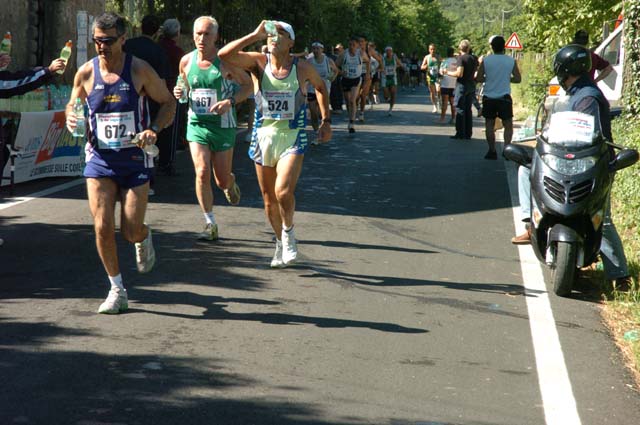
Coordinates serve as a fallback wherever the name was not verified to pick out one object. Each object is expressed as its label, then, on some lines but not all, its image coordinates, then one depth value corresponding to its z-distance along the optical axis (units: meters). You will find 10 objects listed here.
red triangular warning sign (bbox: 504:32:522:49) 39.44
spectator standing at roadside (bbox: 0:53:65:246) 8.60
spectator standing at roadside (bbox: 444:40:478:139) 19.80
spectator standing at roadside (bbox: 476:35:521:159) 16.33
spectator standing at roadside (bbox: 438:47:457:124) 22.34
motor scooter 7.35
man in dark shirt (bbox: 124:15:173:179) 12.09
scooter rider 7.66
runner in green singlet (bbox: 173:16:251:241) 9.27
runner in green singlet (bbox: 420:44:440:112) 26.83
